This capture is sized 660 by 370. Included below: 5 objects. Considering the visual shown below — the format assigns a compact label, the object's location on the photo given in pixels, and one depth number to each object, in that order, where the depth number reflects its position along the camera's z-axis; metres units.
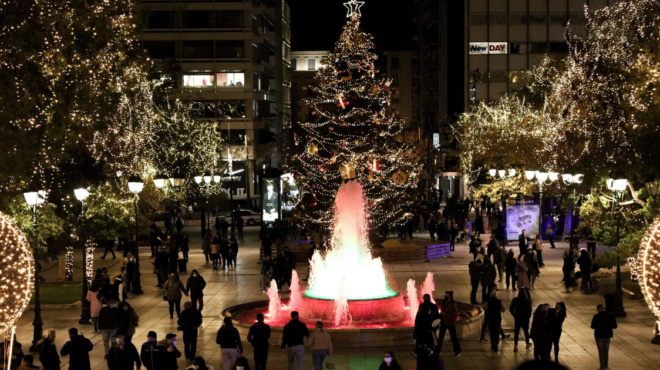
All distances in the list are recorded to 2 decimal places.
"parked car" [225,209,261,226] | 63.66
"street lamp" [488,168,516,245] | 43.84
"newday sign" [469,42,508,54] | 83.69
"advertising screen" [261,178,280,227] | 50.93
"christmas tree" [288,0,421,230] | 44.91
